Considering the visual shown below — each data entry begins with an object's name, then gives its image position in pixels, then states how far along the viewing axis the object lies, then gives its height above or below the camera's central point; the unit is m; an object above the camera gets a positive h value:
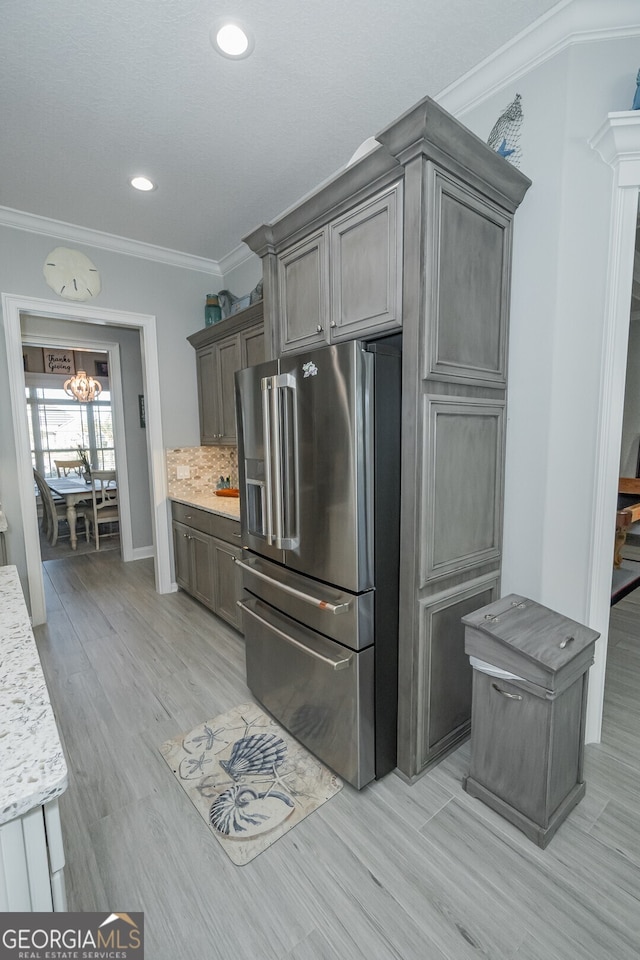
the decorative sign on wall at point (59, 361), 7.13 +1.28
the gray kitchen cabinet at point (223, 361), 3.14 +0.60
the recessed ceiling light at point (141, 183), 2.66 +1.60
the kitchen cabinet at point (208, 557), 2.98 -0.96
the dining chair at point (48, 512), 5.40 -0.98
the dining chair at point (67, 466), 7.93 -0.55
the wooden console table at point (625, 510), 3.83 -0.80
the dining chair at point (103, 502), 5.55 -0.89
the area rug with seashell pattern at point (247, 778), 1.59 -1.48
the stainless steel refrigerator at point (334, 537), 1.59 -0.43
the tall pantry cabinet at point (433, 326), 1.53 +0.43
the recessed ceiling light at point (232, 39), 1.66 +1.59
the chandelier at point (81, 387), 6.09 +0.71
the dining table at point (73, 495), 5.48 -0.77
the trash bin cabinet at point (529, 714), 1.47 -1.03
